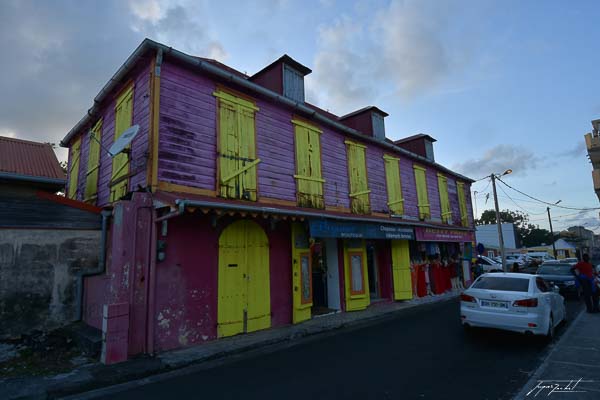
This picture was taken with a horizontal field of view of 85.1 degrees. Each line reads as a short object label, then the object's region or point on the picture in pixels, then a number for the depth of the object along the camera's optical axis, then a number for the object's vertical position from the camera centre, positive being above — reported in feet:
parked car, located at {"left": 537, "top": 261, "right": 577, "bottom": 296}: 45.21 -4.26
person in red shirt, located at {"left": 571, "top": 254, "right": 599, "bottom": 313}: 32.99 -4.15
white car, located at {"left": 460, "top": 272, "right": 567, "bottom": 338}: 21.33 -3.86
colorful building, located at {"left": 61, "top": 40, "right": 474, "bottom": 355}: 22.47 +5.03
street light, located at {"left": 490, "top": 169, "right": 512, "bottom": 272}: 68.14 +8.46
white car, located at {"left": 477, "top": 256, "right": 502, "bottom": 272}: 86.38 -4.42
